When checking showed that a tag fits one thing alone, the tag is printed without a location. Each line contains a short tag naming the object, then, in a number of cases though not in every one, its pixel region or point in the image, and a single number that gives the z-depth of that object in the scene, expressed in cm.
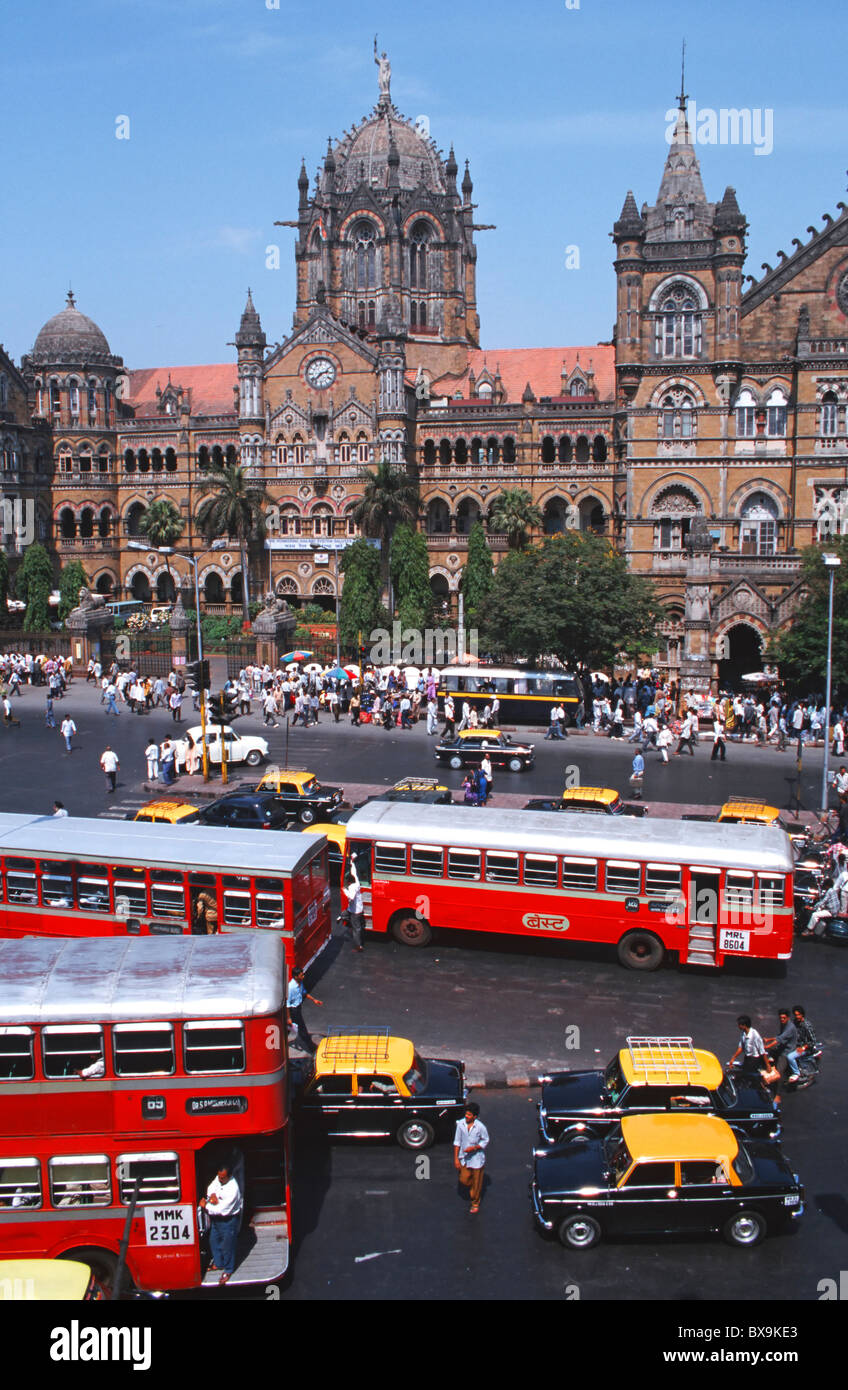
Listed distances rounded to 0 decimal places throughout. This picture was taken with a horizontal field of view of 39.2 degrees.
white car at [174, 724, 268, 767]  3516
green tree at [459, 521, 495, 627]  6494
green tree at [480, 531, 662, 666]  4344
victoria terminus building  5588
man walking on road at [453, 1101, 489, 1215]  1277
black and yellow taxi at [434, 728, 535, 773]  3528
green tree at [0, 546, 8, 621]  6881
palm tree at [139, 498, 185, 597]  7462
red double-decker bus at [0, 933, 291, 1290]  1130
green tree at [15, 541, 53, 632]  6875
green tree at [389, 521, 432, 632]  6425
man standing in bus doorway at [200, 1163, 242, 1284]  1118
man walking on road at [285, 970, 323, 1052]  1645
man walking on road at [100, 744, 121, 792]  3203
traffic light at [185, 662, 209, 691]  3262
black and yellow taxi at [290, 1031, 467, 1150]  1445
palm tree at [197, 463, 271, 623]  6788
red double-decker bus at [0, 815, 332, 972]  1856
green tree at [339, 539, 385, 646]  6075
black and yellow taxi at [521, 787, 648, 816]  2642
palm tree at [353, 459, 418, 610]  6309
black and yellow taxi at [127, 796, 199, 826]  2486
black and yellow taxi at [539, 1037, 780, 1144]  1398
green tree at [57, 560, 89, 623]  7194
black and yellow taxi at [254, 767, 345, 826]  2786
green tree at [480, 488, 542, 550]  6650
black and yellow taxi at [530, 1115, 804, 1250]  1232
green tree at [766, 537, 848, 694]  4088
